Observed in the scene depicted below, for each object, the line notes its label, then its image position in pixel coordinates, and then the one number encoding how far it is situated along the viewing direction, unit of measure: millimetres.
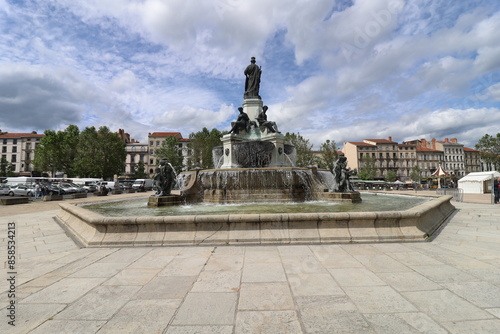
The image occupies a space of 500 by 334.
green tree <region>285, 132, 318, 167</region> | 46812
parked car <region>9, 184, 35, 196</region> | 29031
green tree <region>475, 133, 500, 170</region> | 44766
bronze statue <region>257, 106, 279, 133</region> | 18719
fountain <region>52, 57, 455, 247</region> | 5496
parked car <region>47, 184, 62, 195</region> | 28512
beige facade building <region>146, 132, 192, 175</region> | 85562
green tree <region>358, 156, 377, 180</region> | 67650
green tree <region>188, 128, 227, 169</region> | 50125
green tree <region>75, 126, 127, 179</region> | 52219
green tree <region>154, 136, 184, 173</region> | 57438
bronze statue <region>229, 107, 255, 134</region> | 18797
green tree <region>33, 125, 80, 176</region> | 53531
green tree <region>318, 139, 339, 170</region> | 50781
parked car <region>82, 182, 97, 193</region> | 37881
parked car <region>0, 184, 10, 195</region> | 29375
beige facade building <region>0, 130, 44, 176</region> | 80250
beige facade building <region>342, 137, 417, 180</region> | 85000
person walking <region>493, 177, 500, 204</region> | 14914
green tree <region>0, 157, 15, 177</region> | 69050
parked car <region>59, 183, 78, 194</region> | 31795
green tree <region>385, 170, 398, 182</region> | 77875
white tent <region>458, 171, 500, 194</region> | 25812
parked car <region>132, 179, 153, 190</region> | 43438
